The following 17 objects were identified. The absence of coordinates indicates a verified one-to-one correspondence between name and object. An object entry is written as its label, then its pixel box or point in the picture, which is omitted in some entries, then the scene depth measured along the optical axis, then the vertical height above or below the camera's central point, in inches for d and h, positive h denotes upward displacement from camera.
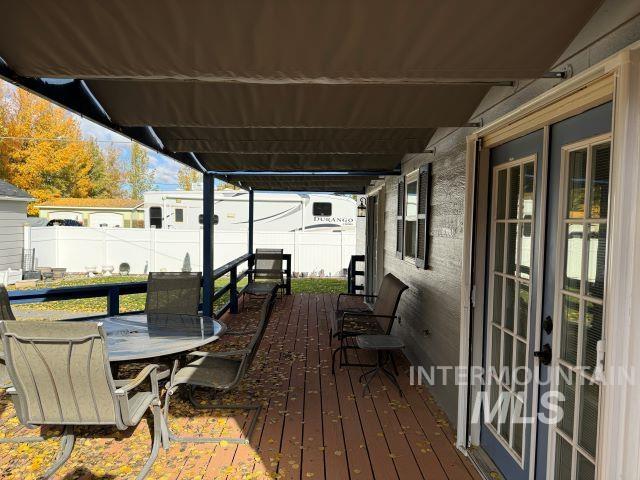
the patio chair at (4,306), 130.7 -26.9
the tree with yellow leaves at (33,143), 700.0 +126.0
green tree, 1200.8 +130.2
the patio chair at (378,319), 169.9 -40.9
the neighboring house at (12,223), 468.8 -5.6
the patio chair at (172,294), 179.8 -30.4
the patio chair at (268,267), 356.5 -37.4
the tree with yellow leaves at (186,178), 1198.3 +121.6
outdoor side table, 153.0 -43.1
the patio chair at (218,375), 116.3 -44.2
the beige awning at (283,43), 63.2 +29.1
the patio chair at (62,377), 89.7 -33.4
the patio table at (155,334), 116.6 -35.3
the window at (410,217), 183.9 +3.4
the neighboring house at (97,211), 783.7 +15.7
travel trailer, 627.8 +16.8
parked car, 713.0 -5.2
